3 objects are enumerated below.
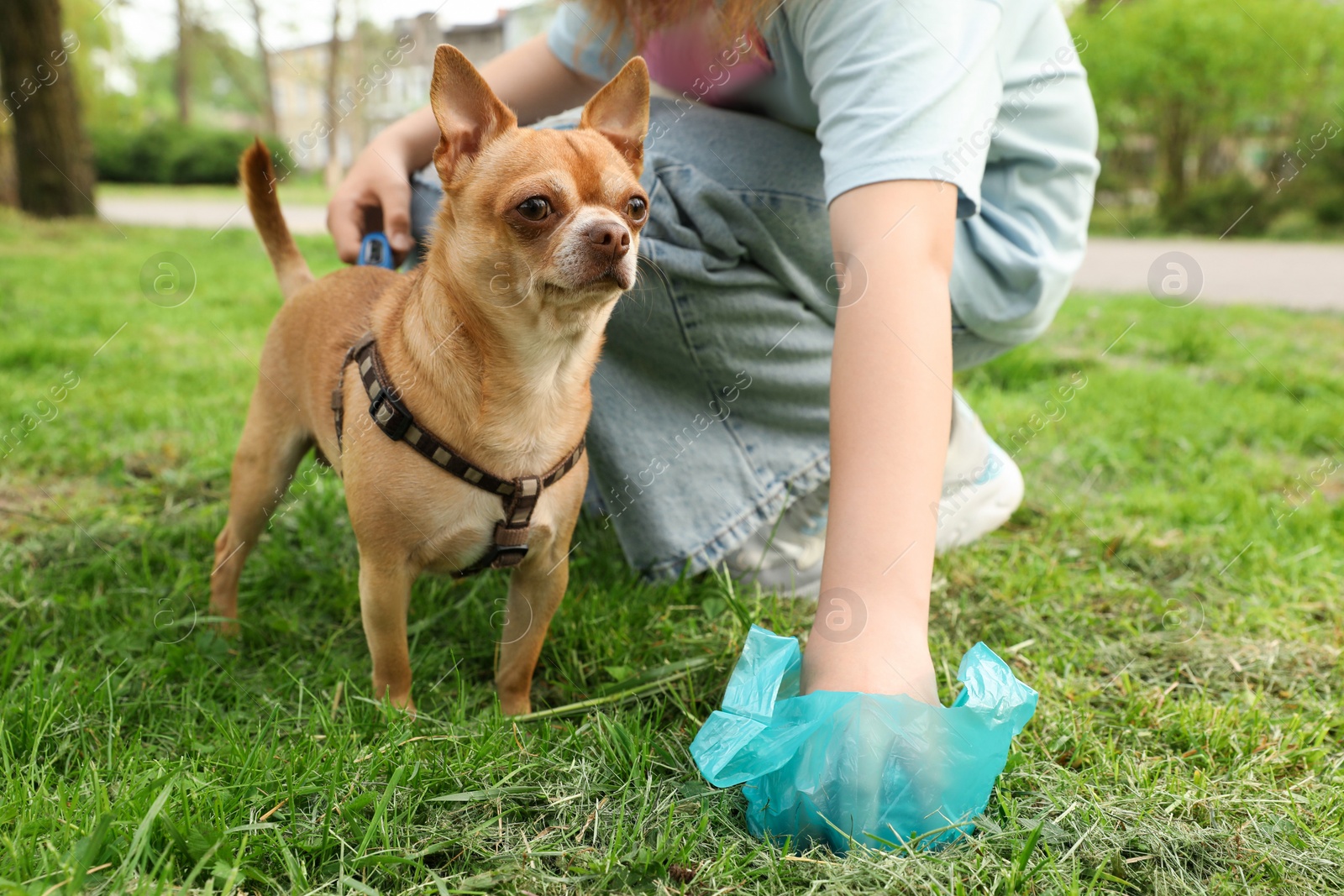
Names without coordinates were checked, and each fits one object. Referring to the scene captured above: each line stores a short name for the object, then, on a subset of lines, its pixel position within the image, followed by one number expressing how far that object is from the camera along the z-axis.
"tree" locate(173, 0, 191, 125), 30.01
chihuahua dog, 1.67
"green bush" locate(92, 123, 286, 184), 23.14
